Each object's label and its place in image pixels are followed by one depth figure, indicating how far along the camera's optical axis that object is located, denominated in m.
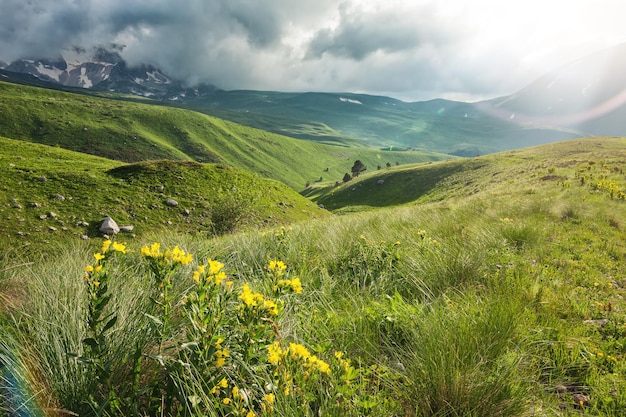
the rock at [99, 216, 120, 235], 19.38
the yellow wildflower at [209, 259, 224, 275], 2.10
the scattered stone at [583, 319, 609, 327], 4.02
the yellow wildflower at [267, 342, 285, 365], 1.84
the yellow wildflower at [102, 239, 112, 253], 2.33
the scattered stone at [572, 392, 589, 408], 2.76
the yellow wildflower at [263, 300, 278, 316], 2.06
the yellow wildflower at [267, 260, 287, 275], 2.74
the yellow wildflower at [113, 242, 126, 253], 2.29
